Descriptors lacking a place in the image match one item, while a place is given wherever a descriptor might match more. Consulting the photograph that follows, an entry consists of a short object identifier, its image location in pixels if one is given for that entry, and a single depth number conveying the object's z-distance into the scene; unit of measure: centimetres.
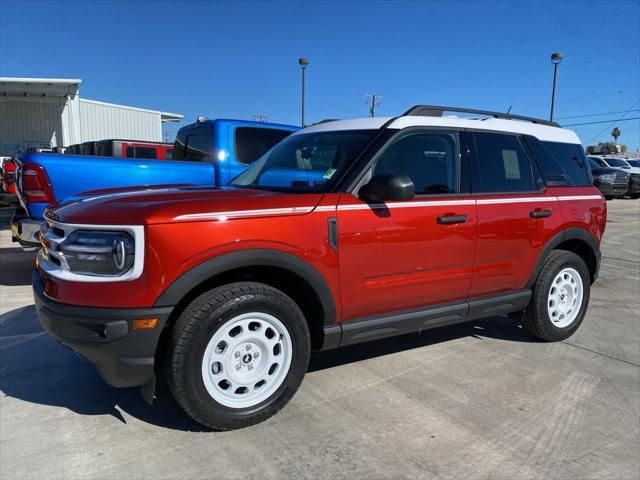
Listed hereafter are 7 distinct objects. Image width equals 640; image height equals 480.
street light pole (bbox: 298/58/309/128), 2380
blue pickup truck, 507
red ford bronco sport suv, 250
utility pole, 4518
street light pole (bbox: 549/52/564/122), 2423
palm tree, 10376
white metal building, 2250
